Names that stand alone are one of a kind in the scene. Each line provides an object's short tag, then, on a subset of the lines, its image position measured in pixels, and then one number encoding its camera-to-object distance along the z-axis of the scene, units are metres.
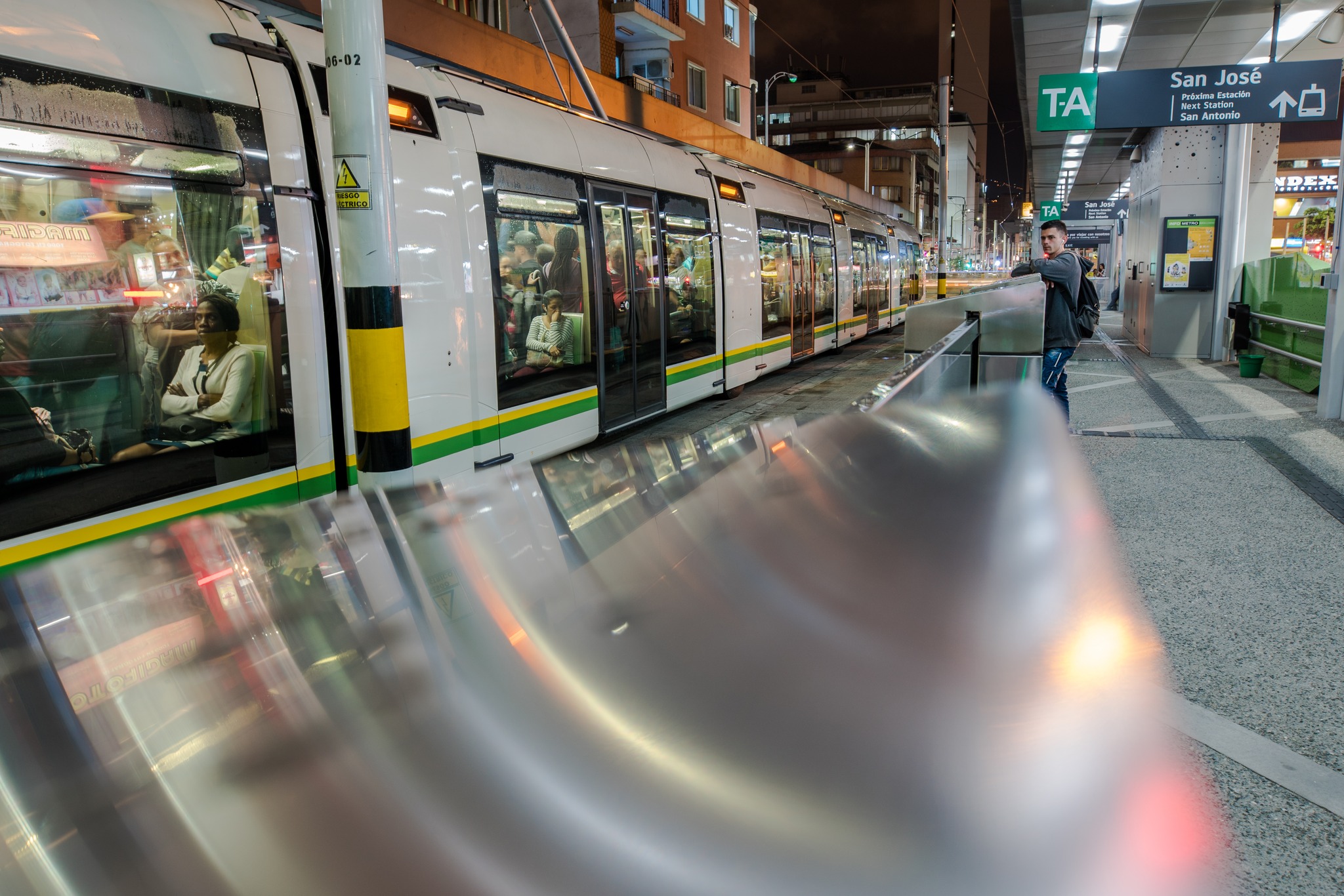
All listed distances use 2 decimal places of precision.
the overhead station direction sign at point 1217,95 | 11.86
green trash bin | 12.24
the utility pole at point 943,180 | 30.00
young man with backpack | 7.48
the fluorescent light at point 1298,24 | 12.11
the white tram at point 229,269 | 3.80
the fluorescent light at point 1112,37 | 12.97
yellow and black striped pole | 4.56
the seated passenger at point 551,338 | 7.35
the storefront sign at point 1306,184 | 36.91
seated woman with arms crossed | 4.36
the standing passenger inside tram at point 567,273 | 7.62
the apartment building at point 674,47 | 27.45
